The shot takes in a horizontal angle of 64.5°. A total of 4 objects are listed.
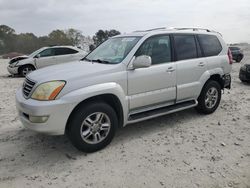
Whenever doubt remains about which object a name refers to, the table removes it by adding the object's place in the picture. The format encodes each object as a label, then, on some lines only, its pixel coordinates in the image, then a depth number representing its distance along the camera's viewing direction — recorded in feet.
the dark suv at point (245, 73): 24.58
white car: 32.11
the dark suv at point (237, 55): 56.85
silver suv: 9.23
